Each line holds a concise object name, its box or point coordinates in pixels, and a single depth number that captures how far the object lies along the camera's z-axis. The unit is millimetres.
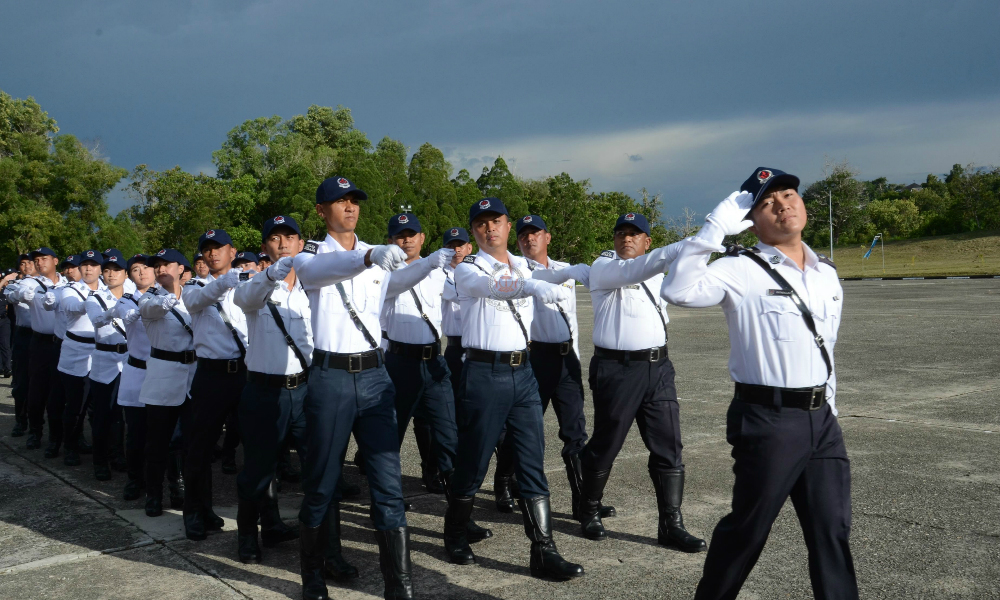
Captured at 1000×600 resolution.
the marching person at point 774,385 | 3311
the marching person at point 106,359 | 7371
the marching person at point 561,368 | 5926
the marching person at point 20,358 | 9680
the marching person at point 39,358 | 8977
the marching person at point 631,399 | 5160
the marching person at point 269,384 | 4906
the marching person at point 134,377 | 6605
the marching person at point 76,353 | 8055
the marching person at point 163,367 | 6074
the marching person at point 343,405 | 4273
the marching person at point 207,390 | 5586
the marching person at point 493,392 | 4688
